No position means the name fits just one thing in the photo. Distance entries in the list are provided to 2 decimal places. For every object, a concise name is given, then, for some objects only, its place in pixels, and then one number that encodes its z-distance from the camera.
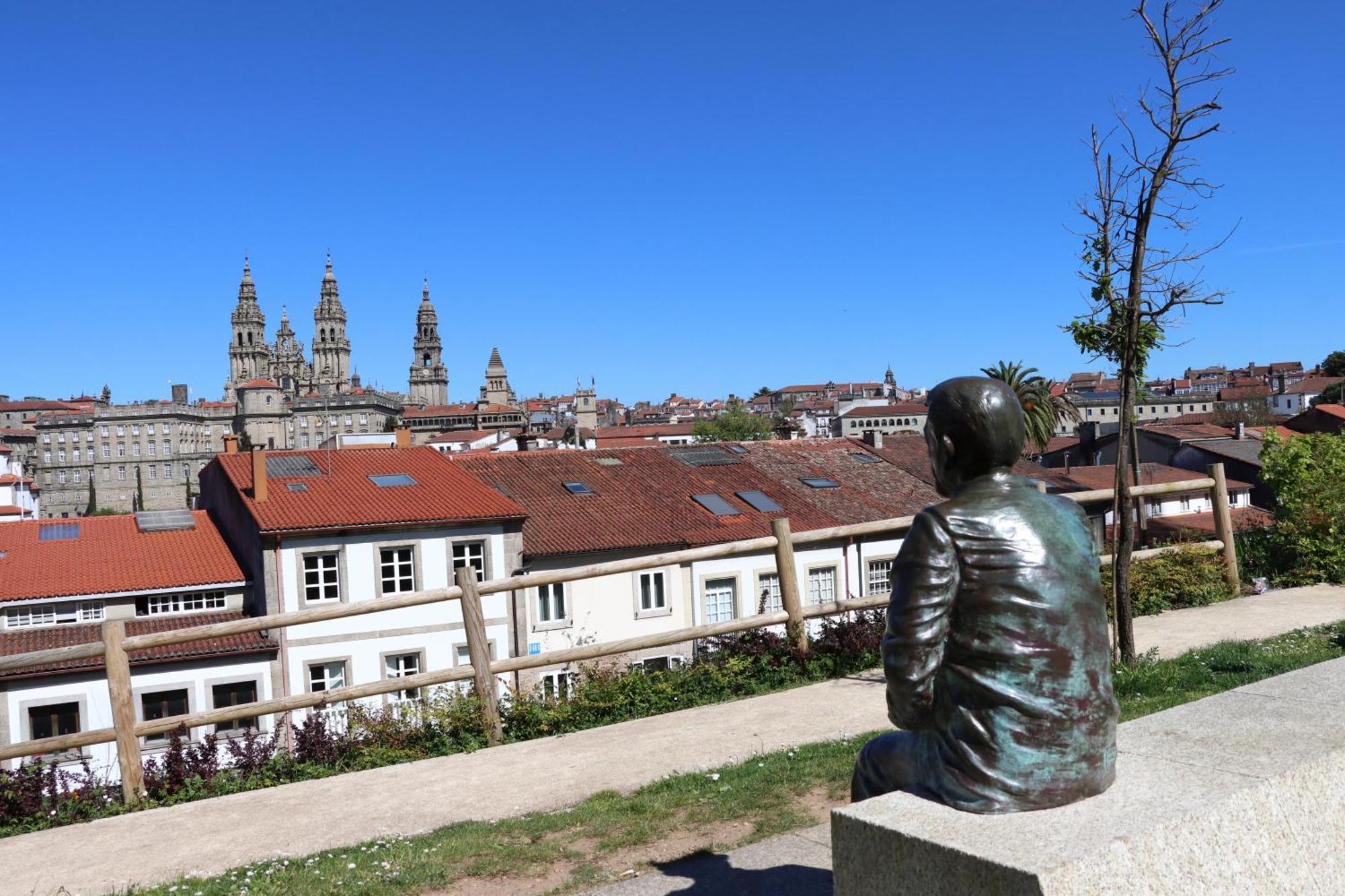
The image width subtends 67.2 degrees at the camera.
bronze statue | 3.21
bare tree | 8.16
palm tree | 34.19
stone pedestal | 2.95
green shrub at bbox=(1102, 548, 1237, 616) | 10.85
